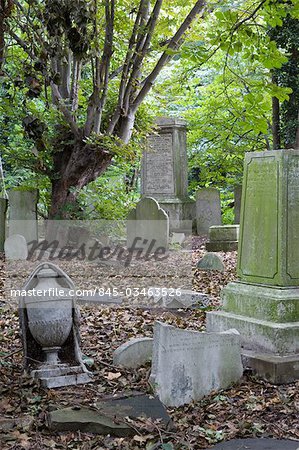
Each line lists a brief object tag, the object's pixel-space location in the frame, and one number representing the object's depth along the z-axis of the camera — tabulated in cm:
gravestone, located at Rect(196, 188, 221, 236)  1658
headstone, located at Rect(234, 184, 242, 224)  1696
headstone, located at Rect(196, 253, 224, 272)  1048
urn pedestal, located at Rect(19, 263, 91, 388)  469
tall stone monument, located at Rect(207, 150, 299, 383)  520
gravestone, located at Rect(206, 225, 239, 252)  1302
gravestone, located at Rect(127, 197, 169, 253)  1289
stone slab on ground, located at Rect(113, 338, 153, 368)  512
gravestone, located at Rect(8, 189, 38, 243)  1298
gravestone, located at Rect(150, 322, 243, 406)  444
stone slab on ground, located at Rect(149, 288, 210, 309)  760
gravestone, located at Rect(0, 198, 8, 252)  1241
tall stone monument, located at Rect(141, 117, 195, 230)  1747
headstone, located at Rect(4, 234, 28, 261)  1120
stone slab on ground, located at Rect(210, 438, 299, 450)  373
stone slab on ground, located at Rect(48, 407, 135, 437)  381
